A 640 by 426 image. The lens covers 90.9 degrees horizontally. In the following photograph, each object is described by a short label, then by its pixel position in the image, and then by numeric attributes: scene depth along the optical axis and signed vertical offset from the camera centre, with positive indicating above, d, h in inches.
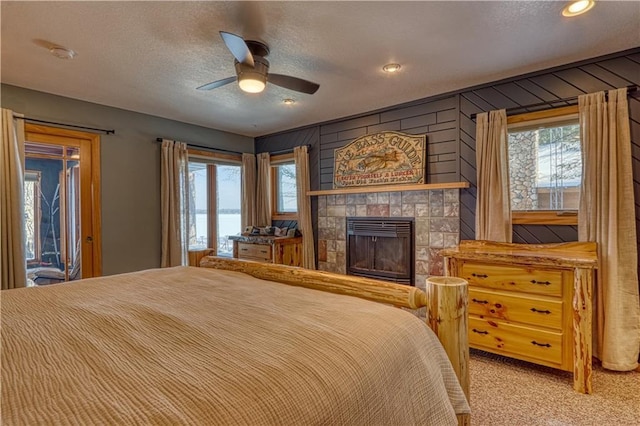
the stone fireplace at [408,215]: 130.2 -3.3
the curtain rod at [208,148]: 169.0 +38.3
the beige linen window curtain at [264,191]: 197.2 +14.0
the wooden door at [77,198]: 132.9 +8.1
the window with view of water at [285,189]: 194.0 +15.3
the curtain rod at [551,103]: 94.2 +36.1
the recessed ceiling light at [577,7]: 72.6 +47.3
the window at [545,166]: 107.6 +15.0
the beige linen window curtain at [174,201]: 158.7 +7.0
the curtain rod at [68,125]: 121.8 +38.4
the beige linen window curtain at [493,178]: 113.3 +11.2
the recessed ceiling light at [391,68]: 104.0 +48.1
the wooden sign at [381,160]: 139.3 +24.2
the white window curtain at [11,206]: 112.5 +4.3
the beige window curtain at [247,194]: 198.4 +12.3
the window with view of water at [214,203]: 180.9 +6.7
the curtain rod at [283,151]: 189.7 +37.8
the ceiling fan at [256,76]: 80.6 +38.8
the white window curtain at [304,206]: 171.9 +3.5
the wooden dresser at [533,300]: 82.4 -26.5
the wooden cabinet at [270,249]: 164.1 -19.4
